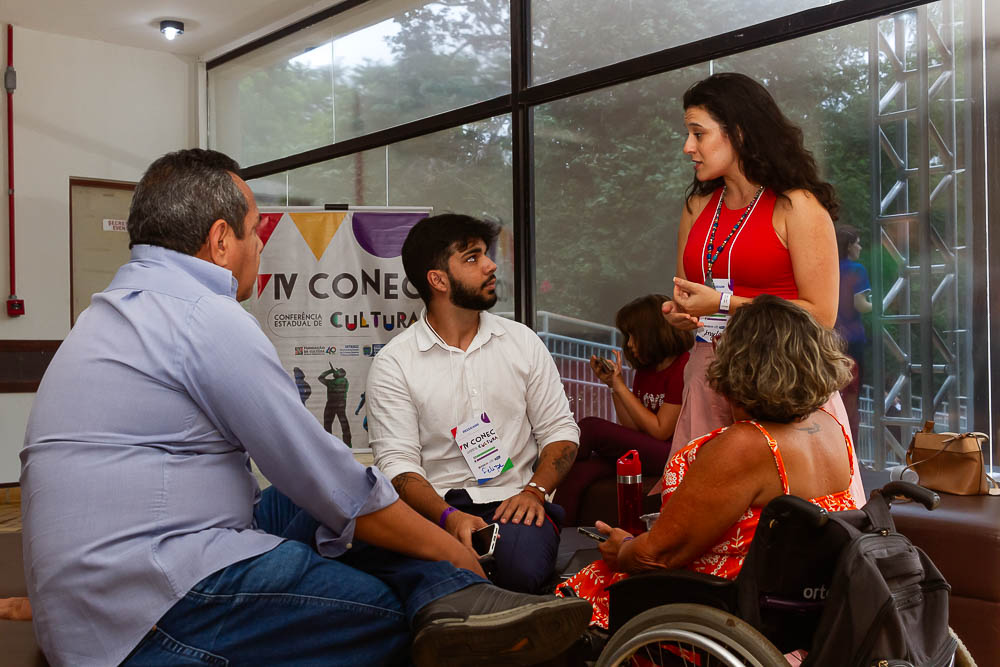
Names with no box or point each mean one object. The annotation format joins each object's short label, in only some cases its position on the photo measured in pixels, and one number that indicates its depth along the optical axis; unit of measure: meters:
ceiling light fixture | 6.24
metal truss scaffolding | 3.20
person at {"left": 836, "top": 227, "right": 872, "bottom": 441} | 3.42
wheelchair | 1.41
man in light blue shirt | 1.29
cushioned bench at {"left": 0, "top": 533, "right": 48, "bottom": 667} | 1.55
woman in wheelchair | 1.57
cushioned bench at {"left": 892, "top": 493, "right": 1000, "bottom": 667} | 2.22
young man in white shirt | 2.58
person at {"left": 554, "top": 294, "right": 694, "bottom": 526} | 3.12
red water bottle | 2.17
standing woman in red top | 2.21
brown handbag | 2.54
